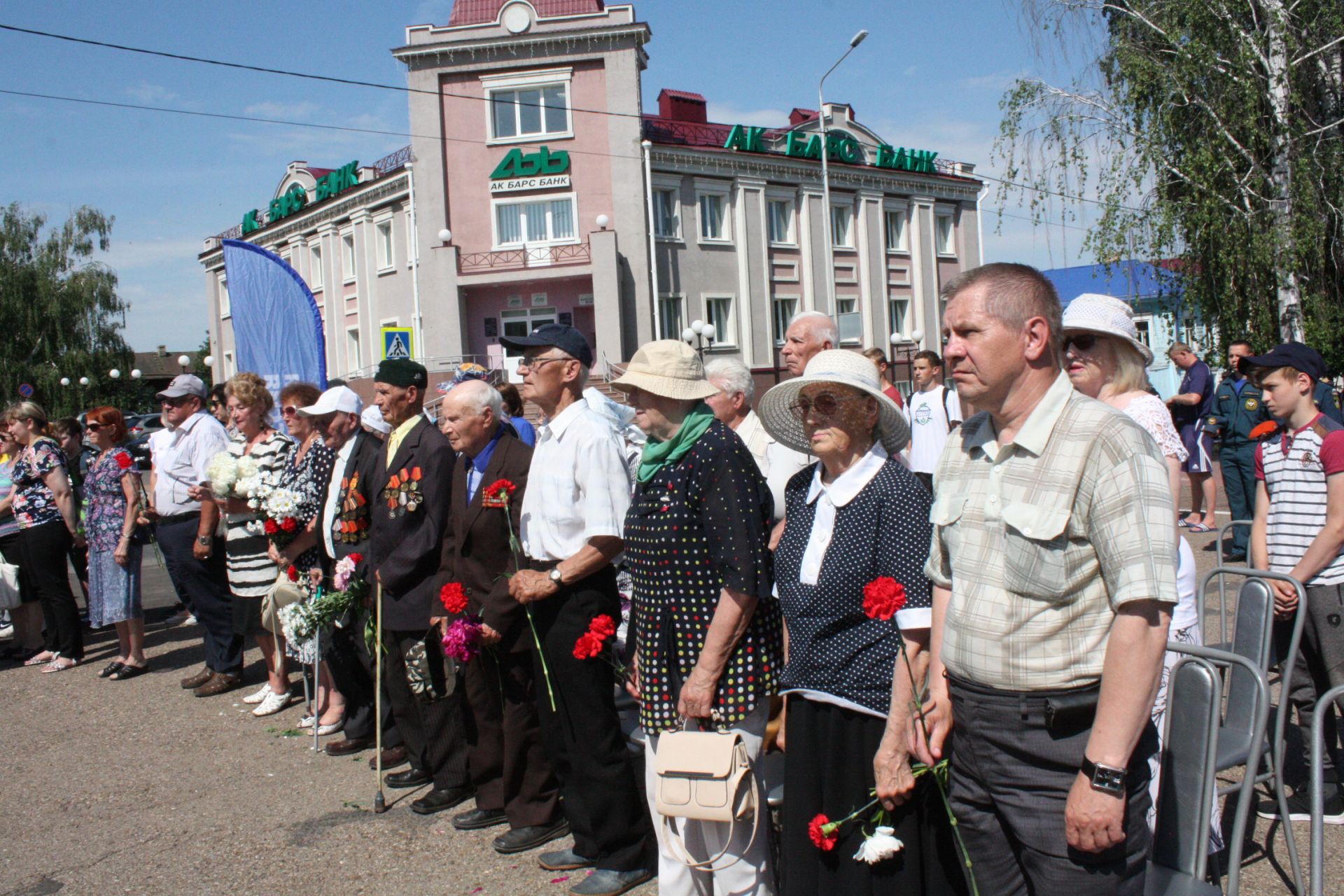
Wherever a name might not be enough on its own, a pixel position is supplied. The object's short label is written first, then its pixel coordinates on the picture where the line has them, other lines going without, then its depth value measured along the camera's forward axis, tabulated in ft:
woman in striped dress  22.06
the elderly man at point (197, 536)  24.89
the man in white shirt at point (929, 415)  28.43
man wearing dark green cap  16.49
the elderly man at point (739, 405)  17.08
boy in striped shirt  13.65
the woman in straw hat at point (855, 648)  9.64
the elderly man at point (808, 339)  17.02
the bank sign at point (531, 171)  105.19
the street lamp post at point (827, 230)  87.92
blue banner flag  32.91
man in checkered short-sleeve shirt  7.25
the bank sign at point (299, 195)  120.98
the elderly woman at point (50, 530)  28.45
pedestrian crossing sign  46.14
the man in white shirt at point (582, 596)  13.46
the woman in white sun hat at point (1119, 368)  11.53
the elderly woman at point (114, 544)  26.71
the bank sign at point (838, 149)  114.73
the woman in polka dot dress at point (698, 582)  11.08
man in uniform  31.71
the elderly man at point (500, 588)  14.97
